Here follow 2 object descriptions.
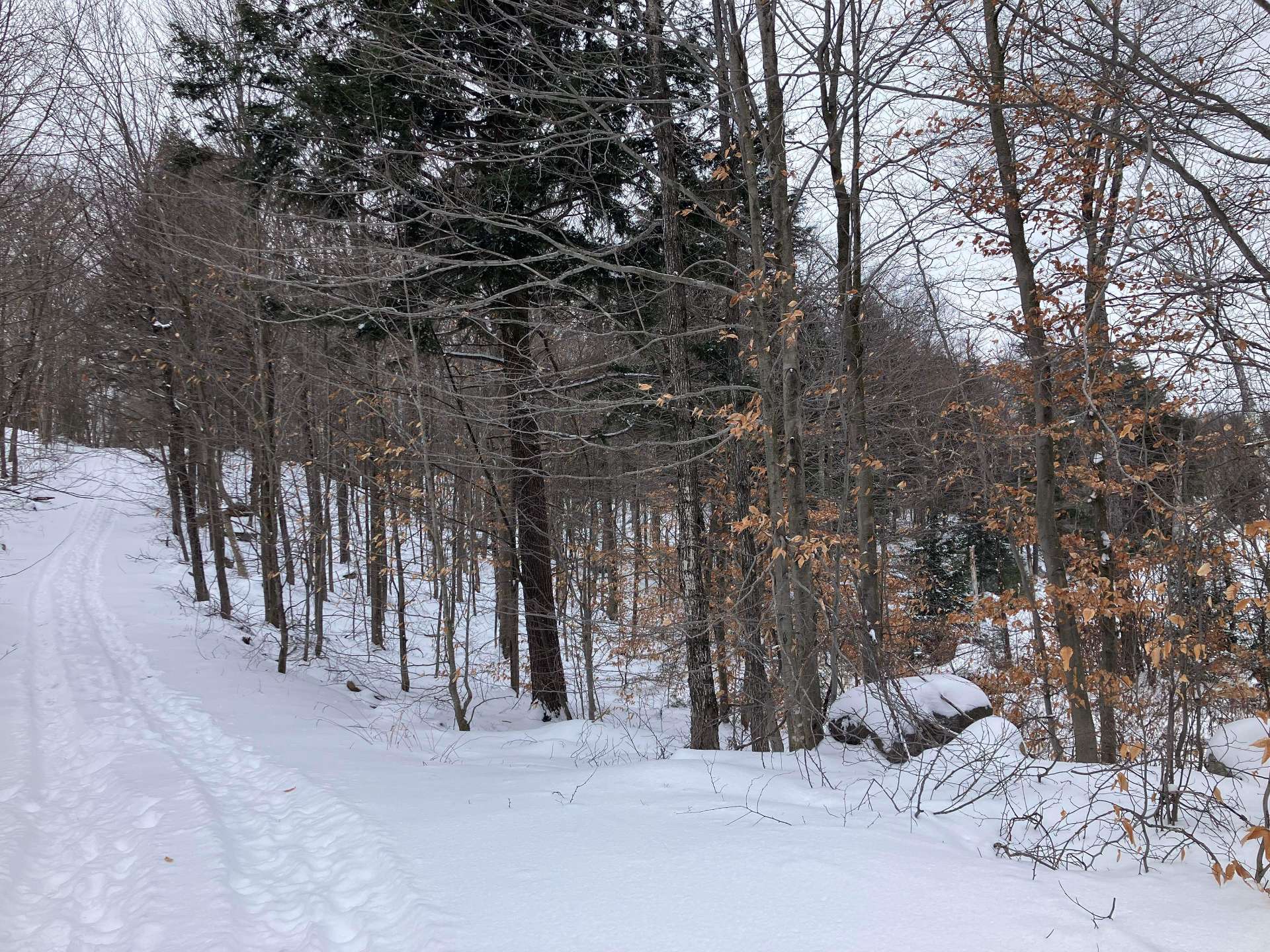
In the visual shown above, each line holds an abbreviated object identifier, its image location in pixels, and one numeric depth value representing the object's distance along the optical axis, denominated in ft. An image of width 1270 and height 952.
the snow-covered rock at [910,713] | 20.62
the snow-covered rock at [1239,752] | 15.62
